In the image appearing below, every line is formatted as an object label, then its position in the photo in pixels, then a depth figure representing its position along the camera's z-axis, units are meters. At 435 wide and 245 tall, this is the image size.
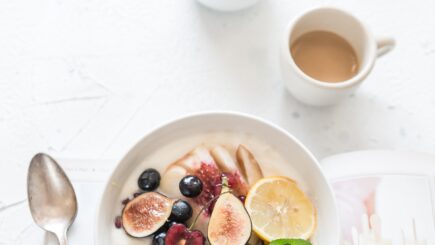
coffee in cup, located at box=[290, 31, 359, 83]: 1.14
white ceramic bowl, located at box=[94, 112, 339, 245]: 0.98
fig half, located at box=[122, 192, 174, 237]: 0.97
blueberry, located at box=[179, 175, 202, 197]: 0.98
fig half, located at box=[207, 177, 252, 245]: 0.96
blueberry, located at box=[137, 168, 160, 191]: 1.00
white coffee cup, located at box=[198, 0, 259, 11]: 1.17
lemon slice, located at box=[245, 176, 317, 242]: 0.98
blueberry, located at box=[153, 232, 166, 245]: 0.96
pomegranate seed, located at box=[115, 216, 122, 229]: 1.00
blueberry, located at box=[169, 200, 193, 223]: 0.96
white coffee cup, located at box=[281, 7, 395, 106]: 1.06
